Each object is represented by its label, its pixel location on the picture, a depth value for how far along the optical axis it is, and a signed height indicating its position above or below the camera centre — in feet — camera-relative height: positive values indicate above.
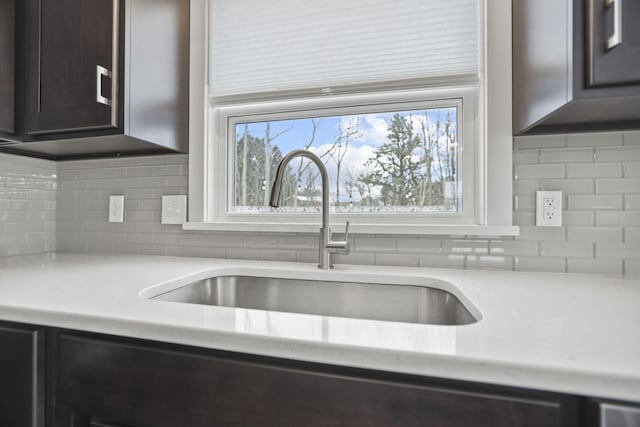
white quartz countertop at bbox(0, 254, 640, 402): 1.52 -0.64
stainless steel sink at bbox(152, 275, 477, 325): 3.36 -0.89
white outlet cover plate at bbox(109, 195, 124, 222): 5.08 +0.10
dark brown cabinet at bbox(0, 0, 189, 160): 3.64 +1.61
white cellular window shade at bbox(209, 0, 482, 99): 4.03 +2.23
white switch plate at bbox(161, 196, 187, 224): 4.80 +0.08
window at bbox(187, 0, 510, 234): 4.07 +1.42
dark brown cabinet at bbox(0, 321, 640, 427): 1.59 -0.97
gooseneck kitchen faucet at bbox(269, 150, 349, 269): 3.72 -0.17
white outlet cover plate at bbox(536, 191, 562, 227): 3.62 +0.11
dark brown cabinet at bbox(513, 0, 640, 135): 2.36 +1.19
